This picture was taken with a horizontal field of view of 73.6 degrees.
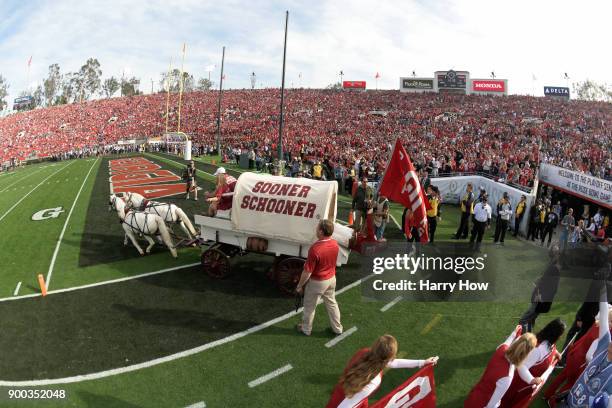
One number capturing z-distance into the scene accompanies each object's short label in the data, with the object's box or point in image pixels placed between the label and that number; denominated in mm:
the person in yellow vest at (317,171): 22266
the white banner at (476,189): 17080
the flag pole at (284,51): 23734
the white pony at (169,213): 12344
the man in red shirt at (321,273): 6855
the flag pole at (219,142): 40419
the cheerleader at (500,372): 4727
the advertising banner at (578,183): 17781
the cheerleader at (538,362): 5191
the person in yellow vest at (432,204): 13155
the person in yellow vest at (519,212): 15555
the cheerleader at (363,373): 3988
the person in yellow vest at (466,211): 14398
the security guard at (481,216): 13242
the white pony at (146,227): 12023
